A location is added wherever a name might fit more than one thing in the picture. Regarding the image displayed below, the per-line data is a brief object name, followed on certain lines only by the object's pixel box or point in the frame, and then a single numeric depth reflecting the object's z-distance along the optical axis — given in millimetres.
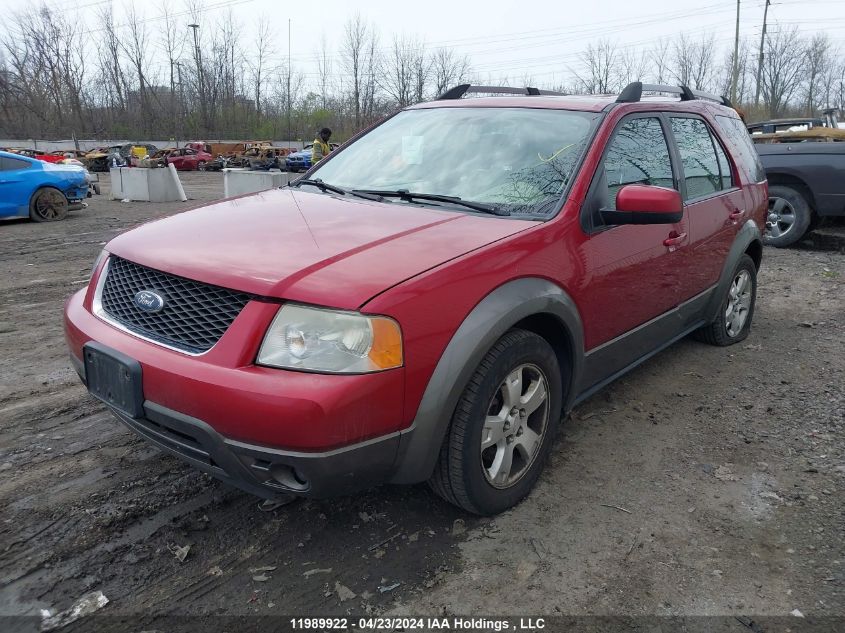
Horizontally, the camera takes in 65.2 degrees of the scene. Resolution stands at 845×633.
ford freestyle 2211
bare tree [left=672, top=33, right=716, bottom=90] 60731
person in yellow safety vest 13328
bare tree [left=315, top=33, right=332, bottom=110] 64875
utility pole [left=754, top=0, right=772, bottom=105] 41719
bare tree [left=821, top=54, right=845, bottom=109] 63250
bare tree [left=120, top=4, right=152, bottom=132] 59438
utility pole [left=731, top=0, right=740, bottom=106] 36938
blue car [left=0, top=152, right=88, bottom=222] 12117
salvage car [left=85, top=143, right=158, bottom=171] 33312
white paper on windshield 3576
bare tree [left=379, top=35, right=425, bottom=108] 61062
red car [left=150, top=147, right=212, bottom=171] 35812
